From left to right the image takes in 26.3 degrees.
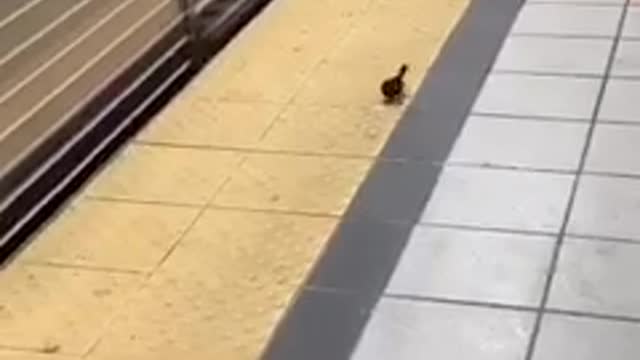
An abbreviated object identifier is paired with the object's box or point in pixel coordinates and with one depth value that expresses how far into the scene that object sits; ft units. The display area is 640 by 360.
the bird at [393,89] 10.51
